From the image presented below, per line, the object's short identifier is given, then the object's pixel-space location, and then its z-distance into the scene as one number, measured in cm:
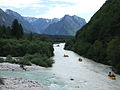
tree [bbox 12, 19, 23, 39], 8932
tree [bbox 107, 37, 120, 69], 5109
